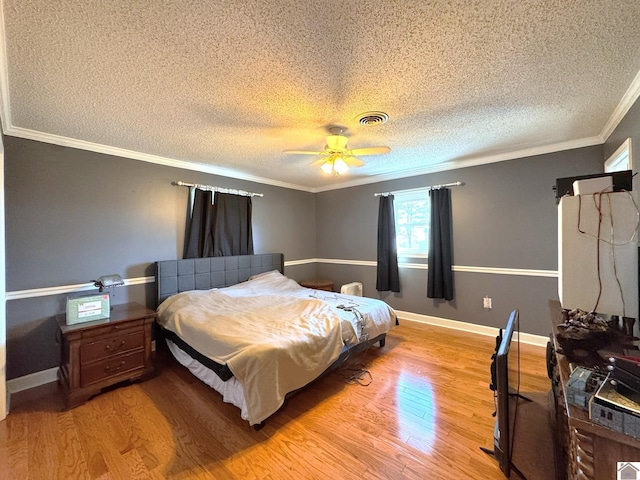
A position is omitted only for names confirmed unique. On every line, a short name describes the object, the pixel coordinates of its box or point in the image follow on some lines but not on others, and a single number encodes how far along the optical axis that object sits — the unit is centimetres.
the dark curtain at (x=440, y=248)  378
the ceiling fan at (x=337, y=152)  236
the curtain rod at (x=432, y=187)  372
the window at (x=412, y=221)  414
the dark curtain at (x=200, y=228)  354
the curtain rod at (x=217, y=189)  348
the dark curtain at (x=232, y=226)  379
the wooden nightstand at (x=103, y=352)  218
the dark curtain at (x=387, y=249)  428
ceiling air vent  216
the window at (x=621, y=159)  205
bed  189
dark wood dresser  83
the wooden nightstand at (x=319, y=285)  467
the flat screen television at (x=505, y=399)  133
